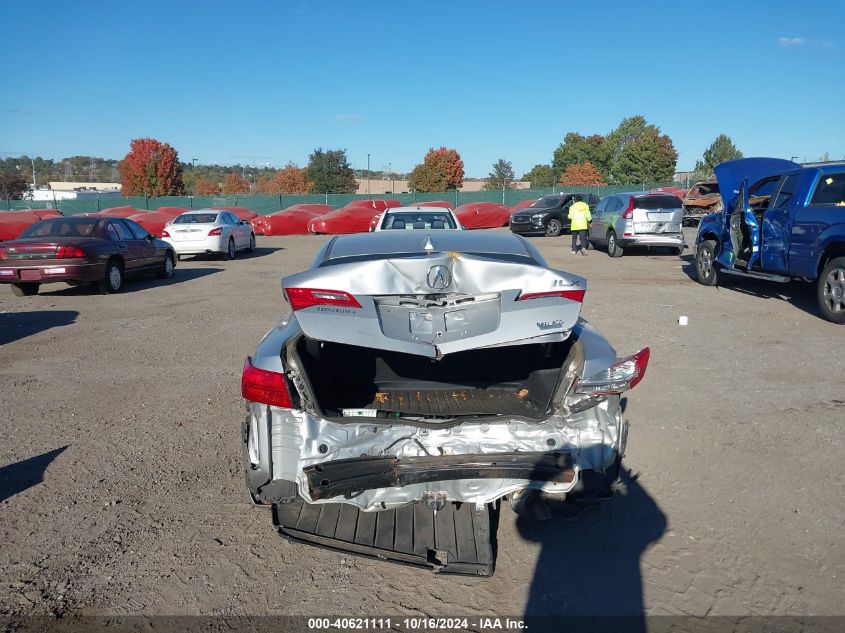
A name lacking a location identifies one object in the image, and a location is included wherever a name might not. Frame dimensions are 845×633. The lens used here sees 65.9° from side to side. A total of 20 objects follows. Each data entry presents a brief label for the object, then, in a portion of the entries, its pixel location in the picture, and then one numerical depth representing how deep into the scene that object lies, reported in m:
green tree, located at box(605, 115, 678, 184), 78.44
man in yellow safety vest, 19.16
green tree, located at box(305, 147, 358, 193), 84.81
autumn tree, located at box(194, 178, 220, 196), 99.69
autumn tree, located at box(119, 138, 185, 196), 69.88
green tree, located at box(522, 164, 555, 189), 97.44
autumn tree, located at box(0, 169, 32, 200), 79.19
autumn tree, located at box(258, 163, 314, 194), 91.00
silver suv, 17.67
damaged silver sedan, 3.22
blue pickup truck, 9.00
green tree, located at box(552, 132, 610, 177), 87.88
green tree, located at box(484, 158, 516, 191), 108.21
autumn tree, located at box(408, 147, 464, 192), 79.06
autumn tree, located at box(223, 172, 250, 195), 99.50
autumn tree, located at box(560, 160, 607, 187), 81.56
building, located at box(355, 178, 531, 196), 123.44
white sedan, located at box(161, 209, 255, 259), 18.53
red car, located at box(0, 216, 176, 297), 11.59
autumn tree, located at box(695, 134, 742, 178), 79.26
